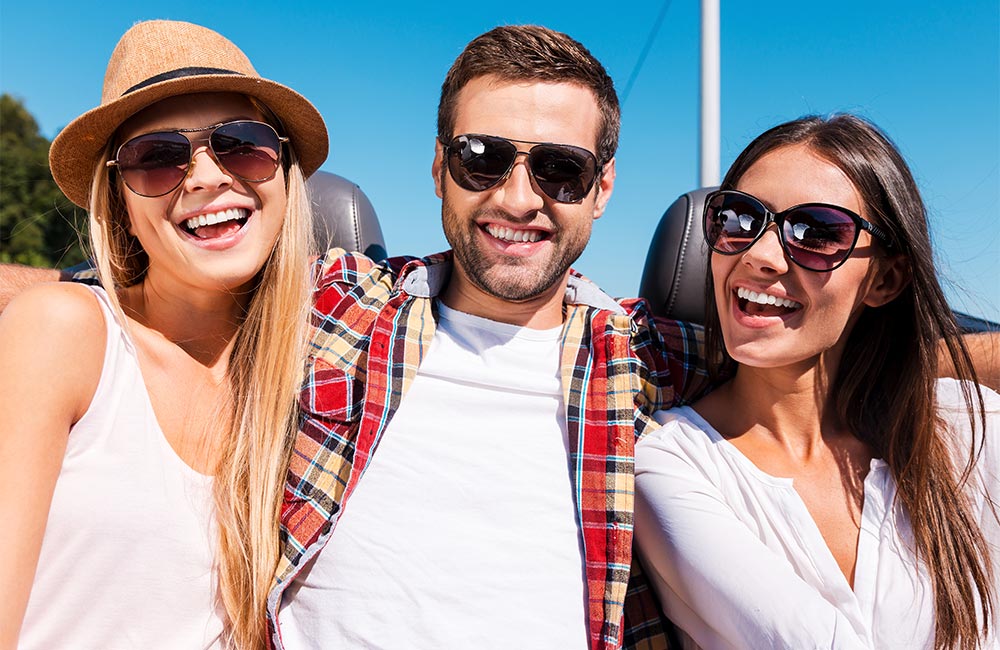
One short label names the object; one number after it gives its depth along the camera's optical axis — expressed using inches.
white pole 48.6
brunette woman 23.0
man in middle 25.6
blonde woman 22.2
